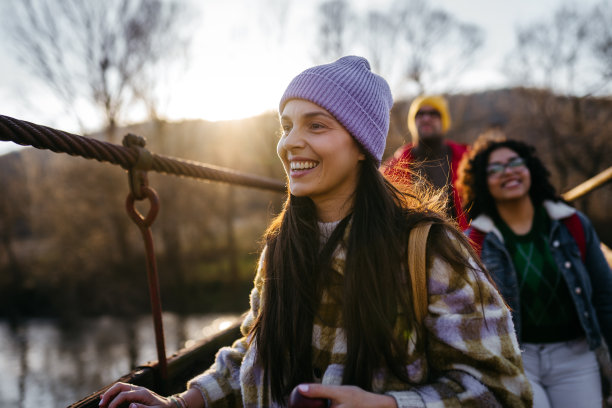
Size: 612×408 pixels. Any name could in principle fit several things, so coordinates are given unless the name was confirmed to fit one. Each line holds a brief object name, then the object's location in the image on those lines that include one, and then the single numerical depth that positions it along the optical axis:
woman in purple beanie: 1.01
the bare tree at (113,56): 14.95
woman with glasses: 2.05
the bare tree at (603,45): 15.12
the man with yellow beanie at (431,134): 3.61
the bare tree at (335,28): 17.70
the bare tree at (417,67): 19.20
